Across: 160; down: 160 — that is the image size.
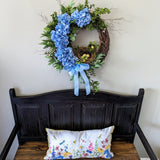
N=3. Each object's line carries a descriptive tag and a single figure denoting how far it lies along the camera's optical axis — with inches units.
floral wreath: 37.6
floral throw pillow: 46.9
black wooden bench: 49.1
